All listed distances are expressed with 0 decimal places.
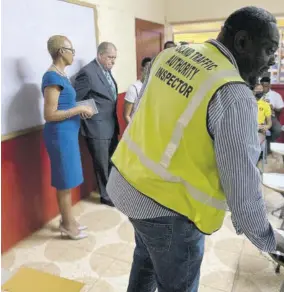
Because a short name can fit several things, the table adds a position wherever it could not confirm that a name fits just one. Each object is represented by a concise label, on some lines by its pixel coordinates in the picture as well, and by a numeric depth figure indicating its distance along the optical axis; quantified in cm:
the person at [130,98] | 311
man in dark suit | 274
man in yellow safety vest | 86
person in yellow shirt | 391
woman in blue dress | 215
